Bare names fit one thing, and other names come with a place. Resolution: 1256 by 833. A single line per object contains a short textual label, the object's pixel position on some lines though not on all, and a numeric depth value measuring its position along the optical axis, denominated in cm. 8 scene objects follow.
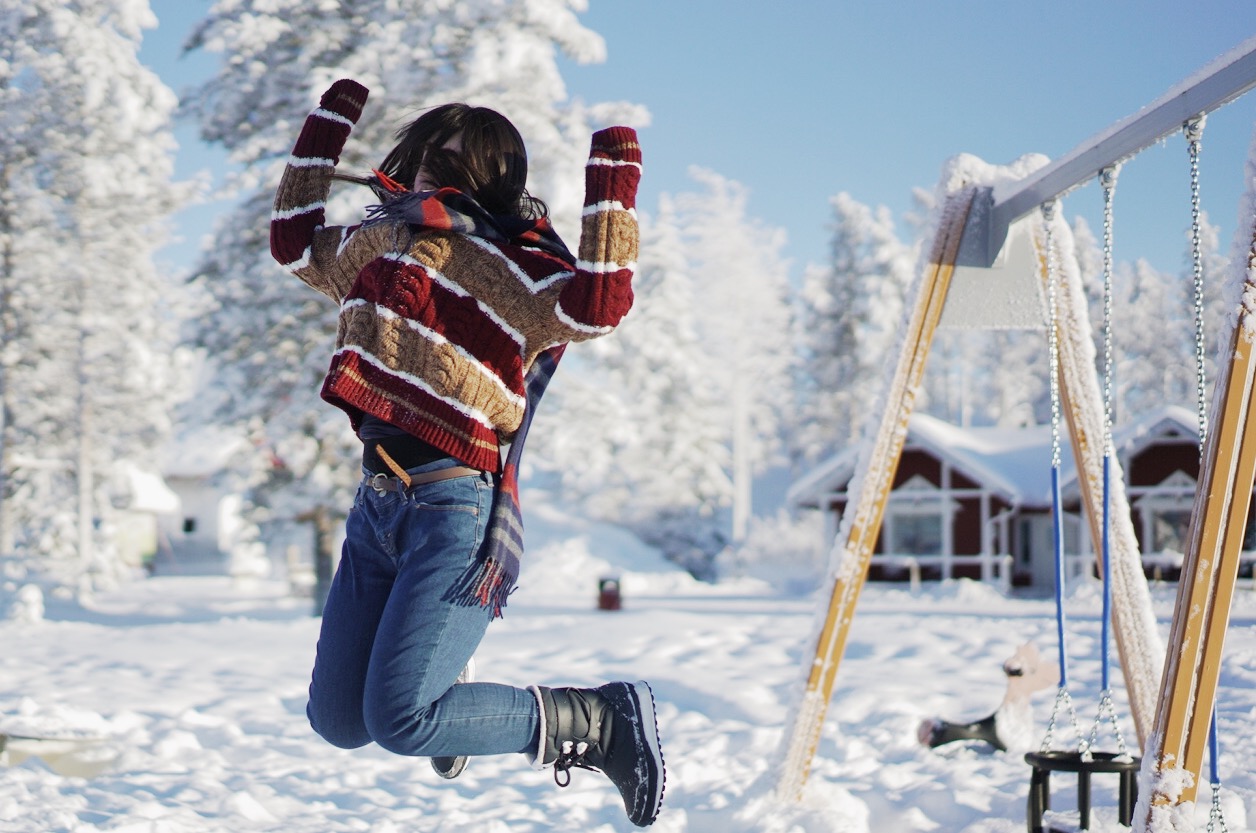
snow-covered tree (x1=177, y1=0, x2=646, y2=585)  1493
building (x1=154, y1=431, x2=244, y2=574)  4450
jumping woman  260
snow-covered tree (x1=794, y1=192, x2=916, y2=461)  3797
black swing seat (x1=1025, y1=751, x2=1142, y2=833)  367
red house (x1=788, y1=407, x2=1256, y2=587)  2461
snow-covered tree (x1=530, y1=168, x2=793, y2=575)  1762
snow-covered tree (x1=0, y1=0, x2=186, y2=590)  1941
